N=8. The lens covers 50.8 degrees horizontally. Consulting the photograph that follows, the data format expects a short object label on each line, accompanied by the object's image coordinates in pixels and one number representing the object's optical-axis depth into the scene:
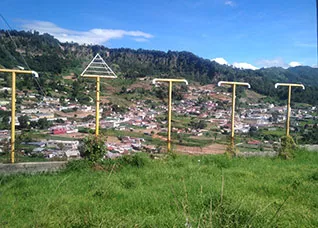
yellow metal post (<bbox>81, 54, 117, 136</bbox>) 6.40
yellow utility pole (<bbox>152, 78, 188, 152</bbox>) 6.89
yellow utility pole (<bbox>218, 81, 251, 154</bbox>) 7.34
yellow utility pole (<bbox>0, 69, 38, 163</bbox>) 5.70
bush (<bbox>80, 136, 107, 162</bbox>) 5.69
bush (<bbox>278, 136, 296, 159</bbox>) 6.96
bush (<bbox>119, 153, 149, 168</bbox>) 5.71
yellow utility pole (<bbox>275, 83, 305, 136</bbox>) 7.95
